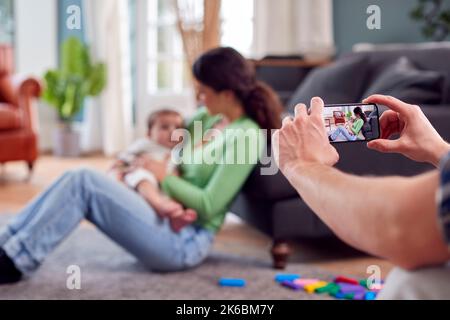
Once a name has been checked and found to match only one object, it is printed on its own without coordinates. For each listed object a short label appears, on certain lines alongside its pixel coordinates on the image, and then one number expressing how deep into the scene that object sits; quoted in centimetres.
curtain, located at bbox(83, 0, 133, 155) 420
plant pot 413
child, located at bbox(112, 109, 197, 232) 161
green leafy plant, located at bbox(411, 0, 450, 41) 283
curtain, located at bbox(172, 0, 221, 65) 239
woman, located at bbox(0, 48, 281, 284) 152
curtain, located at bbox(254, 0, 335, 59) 335
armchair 317
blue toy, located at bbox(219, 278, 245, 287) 162
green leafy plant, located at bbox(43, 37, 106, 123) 406
